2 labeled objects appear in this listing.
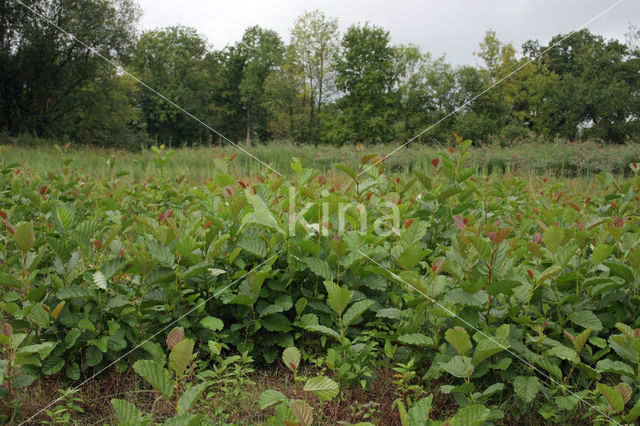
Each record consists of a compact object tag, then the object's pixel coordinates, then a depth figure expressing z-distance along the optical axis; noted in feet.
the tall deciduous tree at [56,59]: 72.23
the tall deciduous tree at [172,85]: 131.03
